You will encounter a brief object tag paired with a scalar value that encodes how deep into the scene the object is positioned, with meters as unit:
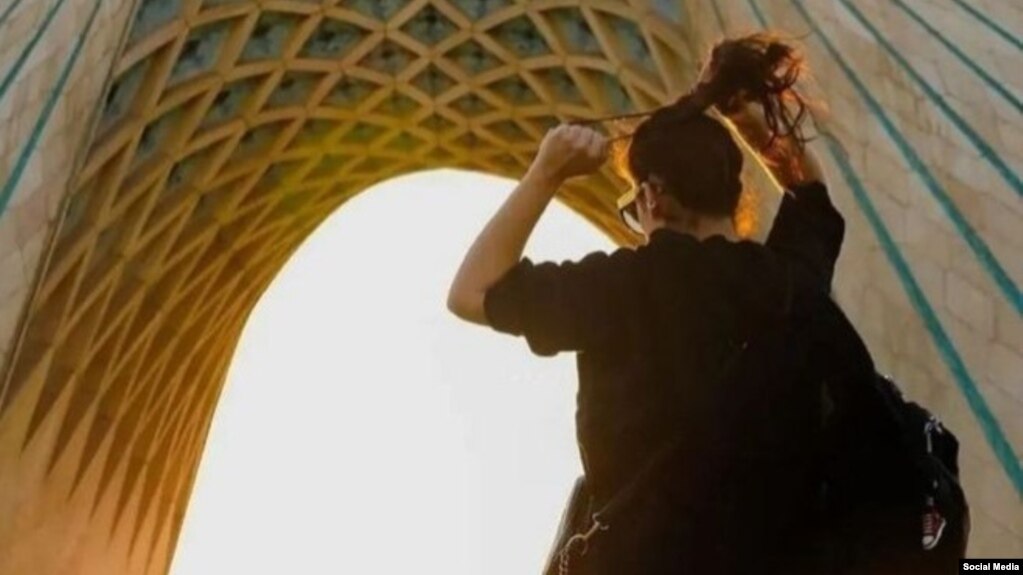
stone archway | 7.85
